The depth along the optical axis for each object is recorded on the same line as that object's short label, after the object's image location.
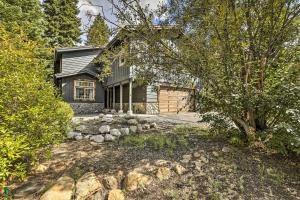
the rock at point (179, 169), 3.24
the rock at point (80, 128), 6.14
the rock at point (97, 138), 5.05
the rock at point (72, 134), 5.34
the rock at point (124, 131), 5.62
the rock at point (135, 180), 2.96
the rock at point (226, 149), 3.86
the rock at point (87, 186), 2.79
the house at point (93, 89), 12.59
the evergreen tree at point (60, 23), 24.69
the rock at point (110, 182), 3.00
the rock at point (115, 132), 5.43
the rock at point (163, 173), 3.13
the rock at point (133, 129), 5.91
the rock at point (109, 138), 5.06
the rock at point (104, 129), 5.76
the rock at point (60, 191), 2.67
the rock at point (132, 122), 6.89
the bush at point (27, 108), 2.99
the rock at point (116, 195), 2.73
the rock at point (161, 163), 3.47
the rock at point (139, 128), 6.10
